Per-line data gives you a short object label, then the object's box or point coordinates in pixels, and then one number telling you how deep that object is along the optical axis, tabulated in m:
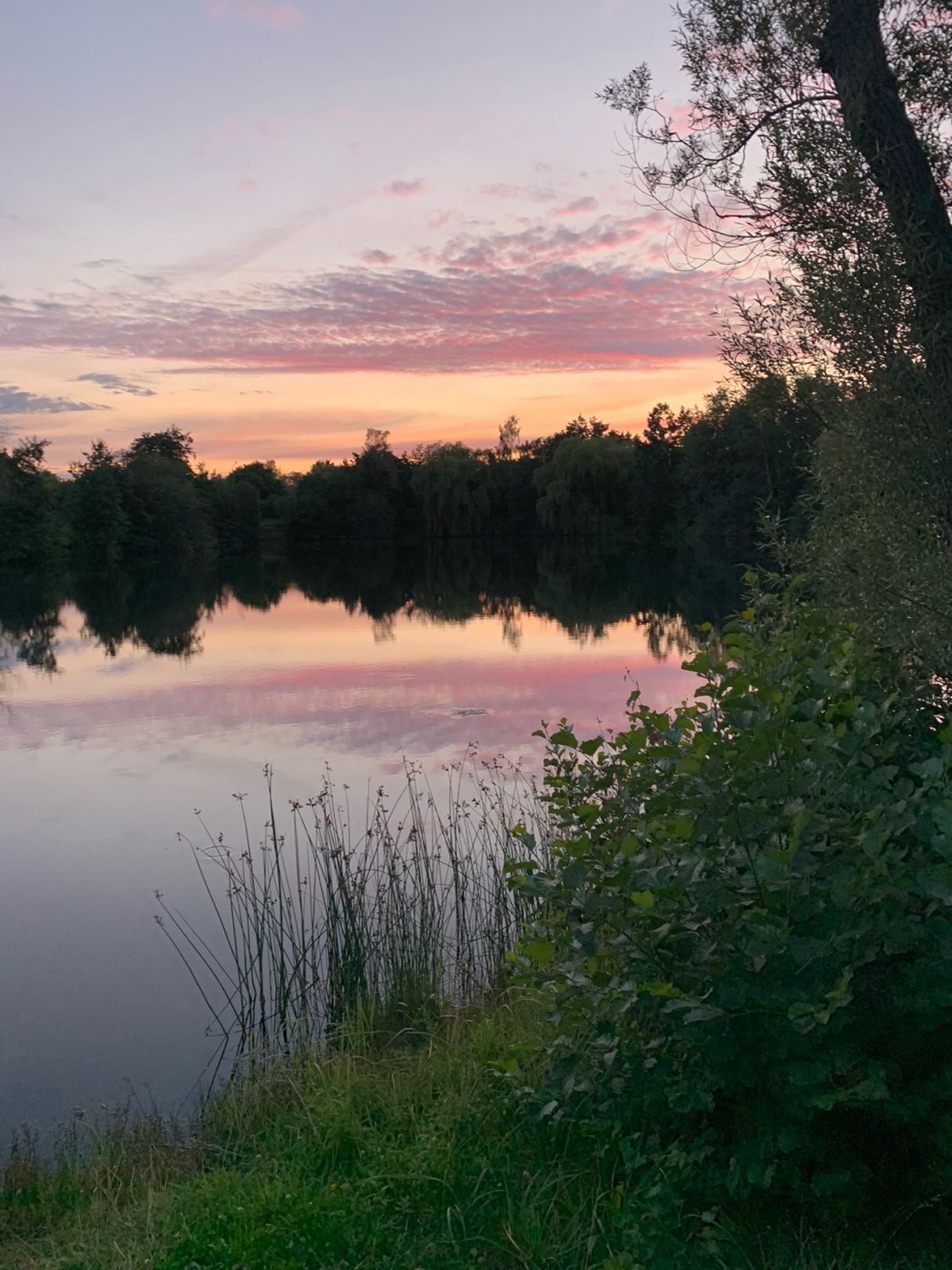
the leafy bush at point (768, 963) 2.79
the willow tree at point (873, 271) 5.04
